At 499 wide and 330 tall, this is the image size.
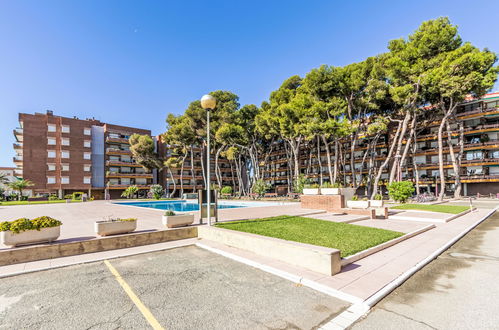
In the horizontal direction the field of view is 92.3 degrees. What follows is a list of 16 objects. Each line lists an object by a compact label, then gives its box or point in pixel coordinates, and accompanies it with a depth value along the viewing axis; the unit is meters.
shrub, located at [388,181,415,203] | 23.14
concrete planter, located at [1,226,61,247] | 6.39
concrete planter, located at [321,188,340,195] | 15.73
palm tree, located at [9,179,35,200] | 44.22
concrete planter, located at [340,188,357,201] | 16.82
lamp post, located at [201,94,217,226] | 9.43
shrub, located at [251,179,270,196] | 36.88
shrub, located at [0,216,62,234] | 6.43
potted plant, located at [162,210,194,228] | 9.33
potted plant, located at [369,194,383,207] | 14.42
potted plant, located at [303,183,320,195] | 17.16
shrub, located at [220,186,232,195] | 41.16
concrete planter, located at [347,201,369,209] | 14.25
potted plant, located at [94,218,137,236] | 7.79
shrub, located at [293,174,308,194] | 32.03
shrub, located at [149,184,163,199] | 39.38
